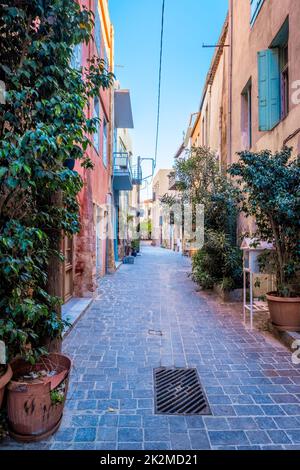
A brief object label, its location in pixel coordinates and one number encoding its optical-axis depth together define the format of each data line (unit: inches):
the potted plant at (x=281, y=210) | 183.6
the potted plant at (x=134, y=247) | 804.3
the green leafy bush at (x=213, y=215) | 296.8
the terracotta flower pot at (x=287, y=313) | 184.4
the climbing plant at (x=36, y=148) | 86.9
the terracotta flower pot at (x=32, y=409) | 93.4
